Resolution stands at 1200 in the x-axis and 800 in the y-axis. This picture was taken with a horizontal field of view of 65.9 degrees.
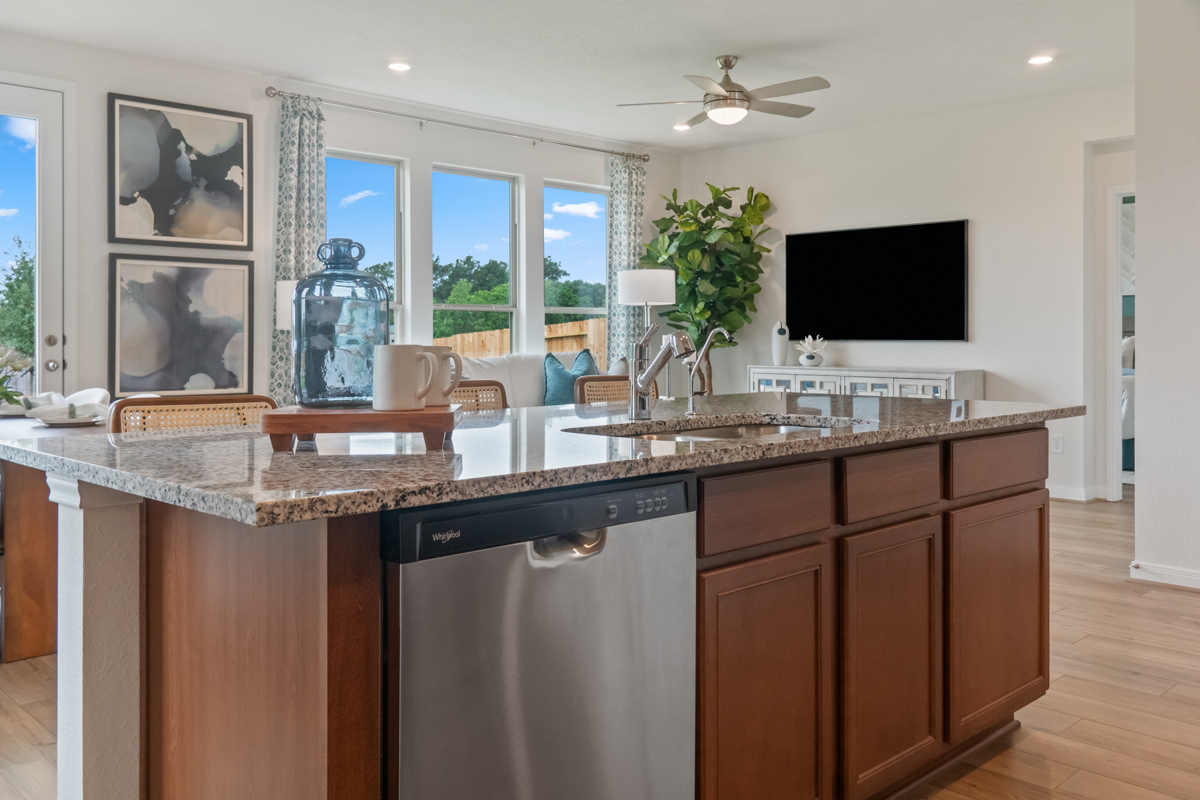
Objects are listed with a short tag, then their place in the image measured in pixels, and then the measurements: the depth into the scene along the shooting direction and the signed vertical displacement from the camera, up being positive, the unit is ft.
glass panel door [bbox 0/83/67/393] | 15.31 +2.65
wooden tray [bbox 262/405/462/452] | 4.66 -0.15
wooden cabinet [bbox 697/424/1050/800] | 5.44 -1.56
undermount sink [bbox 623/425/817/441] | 8.02 -0.34
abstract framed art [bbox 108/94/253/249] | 16.17 +3.92
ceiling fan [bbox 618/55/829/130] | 14.83 +4.91
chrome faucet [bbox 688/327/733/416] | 7.75 +0.02
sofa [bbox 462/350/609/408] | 20.53 +0.40
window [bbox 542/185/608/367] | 23.45 +3.21
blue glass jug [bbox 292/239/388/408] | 4.99 +0.30
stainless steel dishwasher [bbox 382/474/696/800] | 3.89 -1.19
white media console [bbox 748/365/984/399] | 19.56 +0.23
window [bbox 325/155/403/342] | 19.54 +3.91
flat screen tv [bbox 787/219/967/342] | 21.04 +2.59
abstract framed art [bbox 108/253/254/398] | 16.30 +1.21
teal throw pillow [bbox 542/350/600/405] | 21.25 +0.34
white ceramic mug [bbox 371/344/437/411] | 4.75 +0.08
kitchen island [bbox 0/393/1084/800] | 3.86 -1.10
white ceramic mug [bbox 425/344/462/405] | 4.90 +0.08
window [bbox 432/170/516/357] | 21.29 +3.05
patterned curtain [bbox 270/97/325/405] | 17.90 +3.66
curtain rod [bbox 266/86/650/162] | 17.84 +6.00
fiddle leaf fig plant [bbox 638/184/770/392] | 23.13 +3.36
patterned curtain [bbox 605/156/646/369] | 24.14 +4.14
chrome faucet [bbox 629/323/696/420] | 7.33 +0.18
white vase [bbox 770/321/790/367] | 23.31 +1.20
